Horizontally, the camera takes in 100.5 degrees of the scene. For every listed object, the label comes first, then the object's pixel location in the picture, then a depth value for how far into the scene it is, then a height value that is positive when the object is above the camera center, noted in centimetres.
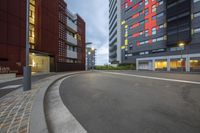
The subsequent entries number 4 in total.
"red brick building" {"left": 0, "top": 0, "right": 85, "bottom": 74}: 890 +457
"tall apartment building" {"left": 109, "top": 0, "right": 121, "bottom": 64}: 4231 +2060
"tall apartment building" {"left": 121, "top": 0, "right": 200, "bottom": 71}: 2229 +1036
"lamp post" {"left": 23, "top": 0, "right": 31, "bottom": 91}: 425 -46
